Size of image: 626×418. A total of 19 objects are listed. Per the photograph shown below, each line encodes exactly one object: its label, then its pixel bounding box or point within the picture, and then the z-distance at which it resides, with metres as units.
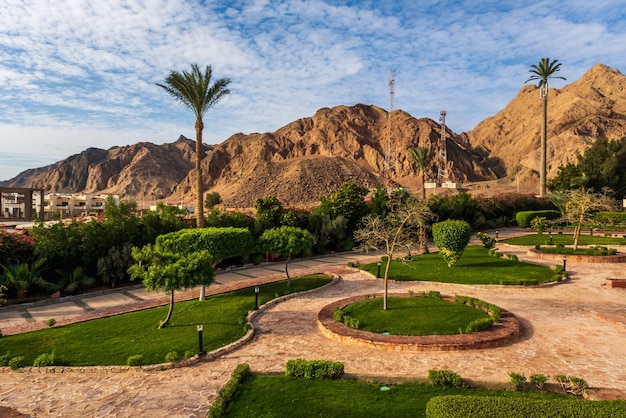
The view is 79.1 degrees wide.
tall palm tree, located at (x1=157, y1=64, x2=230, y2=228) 26.23
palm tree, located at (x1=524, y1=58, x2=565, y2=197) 60.24
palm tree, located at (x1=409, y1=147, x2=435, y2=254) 32.55
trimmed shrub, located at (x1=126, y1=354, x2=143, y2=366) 9.77
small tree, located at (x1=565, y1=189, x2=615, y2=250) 24.88
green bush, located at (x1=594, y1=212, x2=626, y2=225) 42.62
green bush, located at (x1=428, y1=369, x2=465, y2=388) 8.31
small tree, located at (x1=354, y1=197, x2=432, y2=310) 13.72
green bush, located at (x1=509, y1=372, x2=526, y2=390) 8.15
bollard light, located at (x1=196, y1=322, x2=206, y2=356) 10.28
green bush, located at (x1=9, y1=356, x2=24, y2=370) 9.96
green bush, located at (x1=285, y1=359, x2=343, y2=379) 8.84
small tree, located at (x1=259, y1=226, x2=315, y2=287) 17.80
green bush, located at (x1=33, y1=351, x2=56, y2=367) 10.01
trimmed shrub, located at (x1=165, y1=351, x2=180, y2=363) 9.88
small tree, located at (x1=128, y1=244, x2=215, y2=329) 12.04
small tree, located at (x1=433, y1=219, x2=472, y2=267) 20.97
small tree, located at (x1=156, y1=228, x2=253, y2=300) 16.92
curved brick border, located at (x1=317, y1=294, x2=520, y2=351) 10.43
